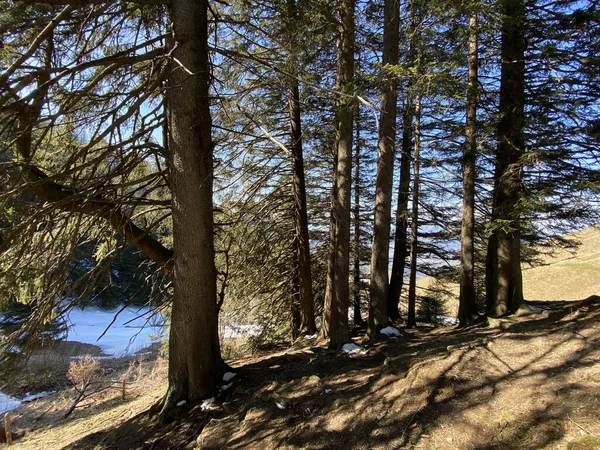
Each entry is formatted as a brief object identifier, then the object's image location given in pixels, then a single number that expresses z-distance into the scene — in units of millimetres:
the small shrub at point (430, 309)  13078
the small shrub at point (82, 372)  13500
